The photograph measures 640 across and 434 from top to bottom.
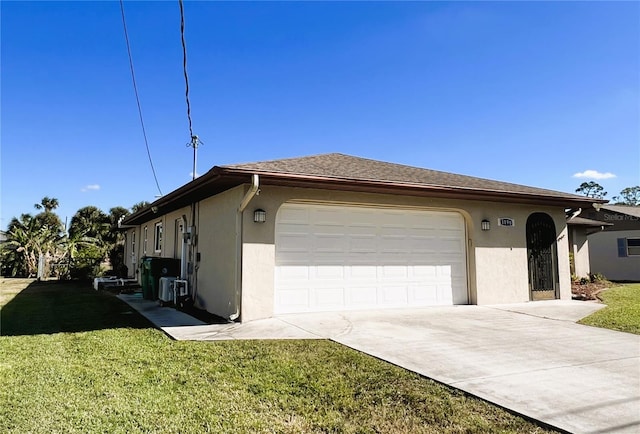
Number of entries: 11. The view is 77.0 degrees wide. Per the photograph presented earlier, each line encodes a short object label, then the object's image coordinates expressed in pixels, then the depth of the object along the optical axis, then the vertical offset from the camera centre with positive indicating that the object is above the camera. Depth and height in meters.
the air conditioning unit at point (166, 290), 10.11 -0.98
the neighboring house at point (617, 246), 19.92 +0.09
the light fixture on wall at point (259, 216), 7.68 +0.66
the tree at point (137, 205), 30.33 +3.55
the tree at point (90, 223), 27.14 +1.99
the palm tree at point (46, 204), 33.34 +4.00
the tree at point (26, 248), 23.67 +0.26
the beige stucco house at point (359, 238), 7.75 +0.28
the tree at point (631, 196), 66.00 +8.50
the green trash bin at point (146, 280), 11.45 -0.83
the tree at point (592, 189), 68.50 +10.06
